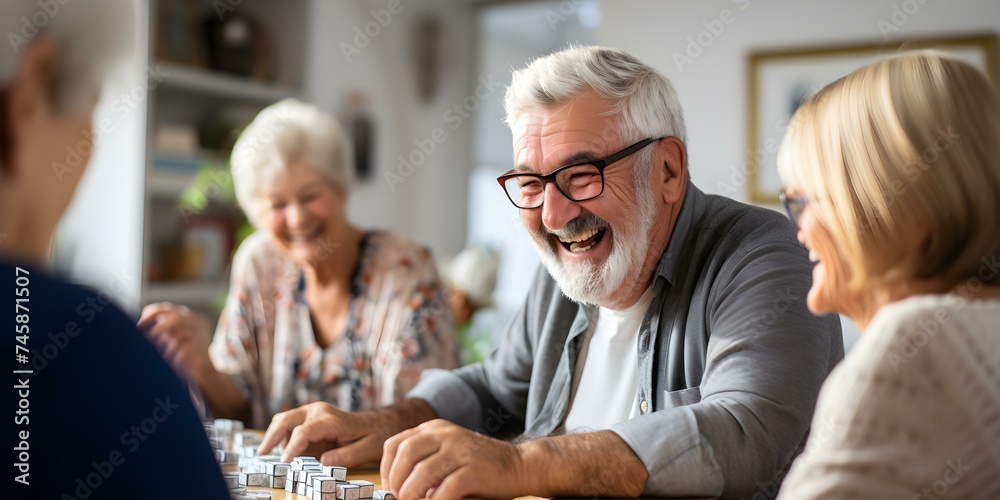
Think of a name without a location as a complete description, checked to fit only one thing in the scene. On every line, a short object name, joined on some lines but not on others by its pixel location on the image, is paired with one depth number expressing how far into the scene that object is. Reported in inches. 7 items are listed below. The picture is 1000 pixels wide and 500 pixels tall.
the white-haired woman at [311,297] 93.7
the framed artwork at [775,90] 143.9
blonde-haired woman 29.3
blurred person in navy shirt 27.7
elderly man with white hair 44.9
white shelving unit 150.2
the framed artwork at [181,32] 154.4
